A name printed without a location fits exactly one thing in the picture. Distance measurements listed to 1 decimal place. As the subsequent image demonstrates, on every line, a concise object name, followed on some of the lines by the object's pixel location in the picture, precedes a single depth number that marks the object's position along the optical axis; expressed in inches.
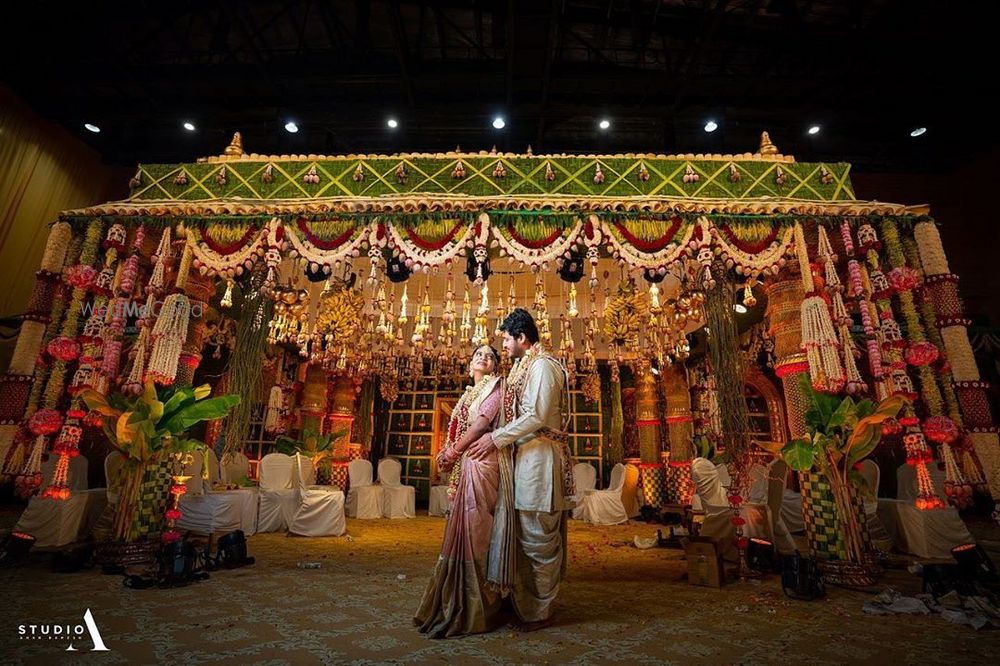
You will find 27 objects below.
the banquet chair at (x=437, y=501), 378.3
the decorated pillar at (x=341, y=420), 418.9
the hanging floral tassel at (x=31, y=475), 154.5
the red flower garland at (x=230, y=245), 179.9
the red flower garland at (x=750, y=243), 173.5
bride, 94.5
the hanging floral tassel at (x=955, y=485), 147.6
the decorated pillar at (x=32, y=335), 161.6
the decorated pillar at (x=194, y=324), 201.5
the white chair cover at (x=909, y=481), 193.0
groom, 98.7
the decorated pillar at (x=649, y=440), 394.3
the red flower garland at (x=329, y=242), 178.1
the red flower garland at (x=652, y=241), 172.4
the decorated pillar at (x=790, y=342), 186.6
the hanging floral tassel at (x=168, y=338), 166.7
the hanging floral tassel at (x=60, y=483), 154.0
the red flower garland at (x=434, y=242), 175.5
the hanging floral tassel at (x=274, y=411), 391.2
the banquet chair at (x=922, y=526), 171.8
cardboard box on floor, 141.3
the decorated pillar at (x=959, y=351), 153.2
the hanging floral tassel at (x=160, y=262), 171.8
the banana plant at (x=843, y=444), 146.8
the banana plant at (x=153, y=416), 158.7
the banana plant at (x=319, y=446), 369.1
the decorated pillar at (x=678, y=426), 373.7
